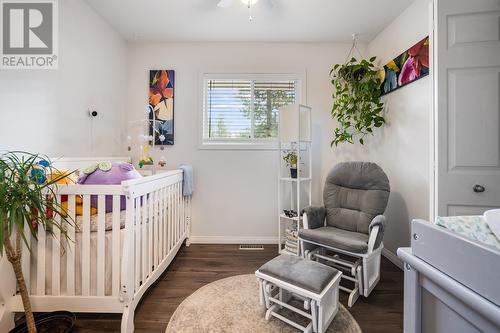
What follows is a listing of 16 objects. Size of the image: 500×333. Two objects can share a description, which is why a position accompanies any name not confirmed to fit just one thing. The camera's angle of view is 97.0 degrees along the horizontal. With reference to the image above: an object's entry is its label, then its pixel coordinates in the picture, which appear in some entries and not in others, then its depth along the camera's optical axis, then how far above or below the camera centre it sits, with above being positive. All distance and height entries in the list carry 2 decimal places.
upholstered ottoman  1.28 -0.73
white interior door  1.31 +0.36
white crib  1.35 -0.60
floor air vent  2.62 -0.99
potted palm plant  1.06 -0.24
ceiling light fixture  1.84 +1.39
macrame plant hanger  2.77 +1.42
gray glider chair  1.74 -0.54
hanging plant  2.46 +0.74
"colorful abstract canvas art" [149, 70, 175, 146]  2.76 +0.83
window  2.85 +0.73
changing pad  0.65 -0.20
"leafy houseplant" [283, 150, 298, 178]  2.53 +0.05
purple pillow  1.48 -0.09
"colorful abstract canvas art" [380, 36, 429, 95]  1.92 +0.95
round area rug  1.40 -1.03
